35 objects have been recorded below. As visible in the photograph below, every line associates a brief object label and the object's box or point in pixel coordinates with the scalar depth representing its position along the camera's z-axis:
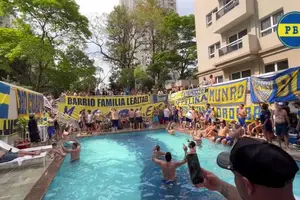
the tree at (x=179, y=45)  33.44
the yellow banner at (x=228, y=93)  11.39
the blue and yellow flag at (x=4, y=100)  8.87
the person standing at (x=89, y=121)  16.69
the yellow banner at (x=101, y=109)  17.42
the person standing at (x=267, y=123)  8.50
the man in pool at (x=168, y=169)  6.47
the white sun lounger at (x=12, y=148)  6.93
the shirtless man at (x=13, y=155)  7.33
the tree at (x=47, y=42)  19.76
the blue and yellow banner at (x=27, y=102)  10.78
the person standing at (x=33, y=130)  9.86
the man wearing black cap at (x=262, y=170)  0.96
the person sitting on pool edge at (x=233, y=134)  9.95
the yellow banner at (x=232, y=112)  10.33
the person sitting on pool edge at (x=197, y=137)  11.01
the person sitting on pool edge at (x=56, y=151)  9.25
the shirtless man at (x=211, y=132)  12.11
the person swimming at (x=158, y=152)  7.93
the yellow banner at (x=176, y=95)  18.25
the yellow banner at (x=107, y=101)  17.83
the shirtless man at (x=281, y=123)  7.85
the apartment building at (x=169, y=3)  66.56
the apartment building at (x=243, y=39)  13.58
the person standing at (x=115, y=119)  17.21
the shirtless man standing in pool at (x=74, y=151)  9.35
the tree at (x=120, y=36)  33.31
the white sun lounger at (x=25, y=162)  7.28
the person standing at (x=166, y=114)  18.66
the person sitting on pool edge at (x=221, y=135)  11.02
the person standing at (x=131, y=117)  18.00
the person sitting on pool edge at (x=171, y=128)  15.03
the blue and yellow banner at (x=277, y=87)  8.24
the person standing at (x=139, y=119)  17.88
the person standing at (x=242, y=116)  10.87
